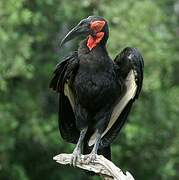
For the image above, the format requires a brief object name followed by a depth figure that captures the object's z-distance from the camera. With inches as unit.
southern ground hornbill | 509.0
